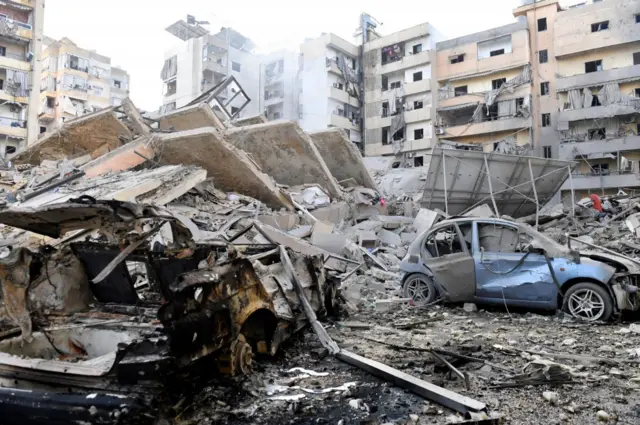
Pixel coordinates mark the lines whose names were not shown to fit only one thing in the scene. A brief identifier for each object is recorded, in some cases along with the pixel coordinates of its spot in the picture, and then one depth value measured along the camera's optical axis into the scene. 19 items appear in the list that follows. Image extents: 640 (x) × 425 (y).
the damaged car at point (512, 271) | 6.39
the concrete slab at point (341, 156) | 17.95
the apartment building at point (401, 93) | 39.47
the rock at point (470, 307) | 7.59
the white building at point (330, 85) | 43.81
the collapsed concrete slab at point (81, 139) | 16.42
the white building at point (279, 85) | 48.69
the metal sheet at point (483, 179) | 13.56
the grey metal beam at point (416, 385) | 3.46
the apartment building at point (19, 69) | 34.47
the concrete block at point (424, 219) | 14.23
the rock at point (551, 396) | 3.69
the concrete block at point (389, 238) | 14.09
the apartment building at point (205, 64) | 49.00
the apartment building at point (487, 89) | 34.62
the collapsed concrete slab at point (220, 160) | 13.06
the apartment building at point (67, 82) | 50.94
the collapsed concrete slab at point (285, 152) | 14.39
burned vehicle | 2.89
